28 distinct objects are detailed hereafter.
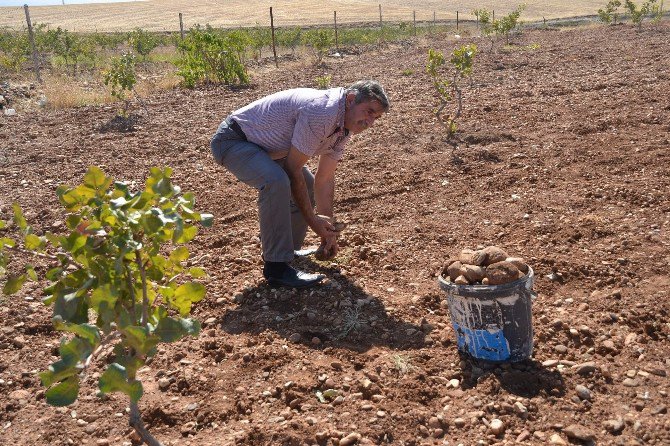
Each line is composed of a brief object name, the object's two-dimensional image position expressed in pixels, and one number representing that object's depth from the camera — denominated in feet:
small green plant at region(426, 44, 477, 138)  26.26
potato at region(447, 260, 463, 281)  10.44
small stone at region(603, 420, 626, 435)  8.89
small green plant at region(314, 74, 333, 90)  37.39
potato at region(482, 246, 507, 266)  10.25
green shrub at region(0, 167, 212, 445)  6.64
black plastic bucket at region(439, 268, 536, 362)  9.99
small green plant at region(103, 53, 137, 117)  33.82
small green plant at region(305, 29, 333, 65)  55.64
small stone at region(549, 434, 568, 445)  8.71
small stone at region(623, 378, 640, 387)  9.82
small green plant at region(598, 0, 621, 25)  88.63
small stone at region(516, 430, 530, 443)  8.89
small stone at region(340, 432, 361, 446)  9.04
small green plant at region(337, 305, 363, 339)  12.08
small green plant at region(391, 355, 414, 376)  10.62
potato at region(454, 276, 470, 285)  10.24
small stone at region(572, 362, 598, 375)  10.19
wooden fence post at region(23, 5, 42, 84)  45.78
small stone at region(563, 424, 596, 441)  8.75
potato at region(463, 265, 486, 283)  10.17
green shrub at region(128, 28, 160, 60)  73.05
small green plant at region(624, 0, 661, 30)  72.99
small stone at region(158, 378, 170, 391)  10.78
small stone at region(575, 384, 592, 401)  9.61
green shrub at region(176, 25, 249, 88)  41.32
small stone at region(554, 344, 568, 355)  10.85
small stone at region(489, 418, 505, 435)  9.04
